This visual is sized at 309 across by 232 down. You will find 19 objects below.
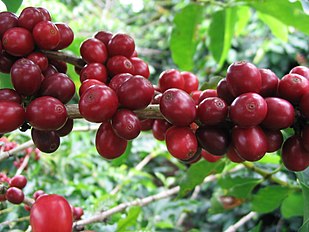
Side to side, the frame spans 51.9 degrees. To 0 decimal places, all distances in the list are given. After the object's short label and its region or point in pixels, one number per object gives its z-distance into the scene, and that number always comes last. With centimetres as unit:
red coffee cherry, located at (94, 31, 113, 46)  18
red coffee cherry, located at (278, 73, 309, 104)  13
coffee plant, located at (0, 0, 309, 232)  13
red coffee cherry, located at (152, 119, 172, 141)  17
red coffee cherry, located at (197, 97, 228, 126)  13
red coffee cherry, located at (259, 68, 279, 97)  14
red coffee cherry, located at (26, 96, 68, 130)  13
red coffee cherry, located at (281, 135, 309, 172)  14
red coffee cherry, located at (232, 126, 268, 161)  13
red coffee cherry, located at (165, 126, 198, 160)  14
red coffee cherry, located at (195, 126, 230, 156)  14
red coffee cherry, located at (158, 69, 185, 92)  18
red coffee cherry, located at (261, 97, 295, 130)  13
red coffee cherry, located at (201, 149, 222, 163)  21
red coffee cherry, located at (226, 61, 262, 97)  13
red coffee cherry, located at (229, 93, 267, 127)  12
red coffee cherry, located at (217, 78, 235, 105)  14
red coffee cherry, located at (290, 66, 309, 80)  15
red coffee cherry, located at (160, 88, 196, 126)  13
